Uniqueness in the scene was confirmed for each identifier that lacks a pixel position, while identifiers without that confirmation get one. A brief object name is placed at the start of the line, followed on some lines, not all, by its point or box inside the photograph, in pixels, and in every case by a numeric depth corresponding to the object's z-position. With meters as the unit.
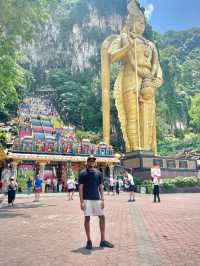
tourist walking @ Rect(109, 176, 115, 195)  22.95
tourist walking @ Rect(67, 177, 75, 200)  17.16
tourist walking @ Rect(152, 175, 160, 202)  14.54
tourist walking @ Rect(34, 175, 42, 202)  16.06
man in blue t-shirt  5.49
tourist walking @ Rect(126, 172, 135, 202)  15.35
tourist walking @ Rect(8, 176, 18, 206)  13.81
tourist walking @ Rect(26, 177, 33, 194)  23.98
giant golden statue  29.64
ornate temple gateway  25.52
